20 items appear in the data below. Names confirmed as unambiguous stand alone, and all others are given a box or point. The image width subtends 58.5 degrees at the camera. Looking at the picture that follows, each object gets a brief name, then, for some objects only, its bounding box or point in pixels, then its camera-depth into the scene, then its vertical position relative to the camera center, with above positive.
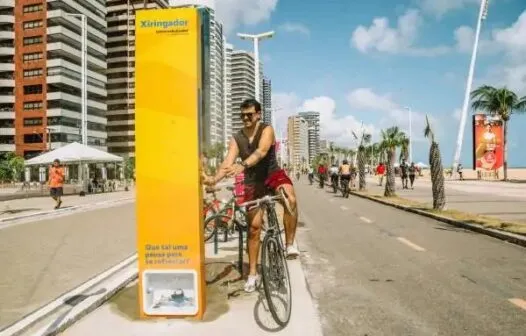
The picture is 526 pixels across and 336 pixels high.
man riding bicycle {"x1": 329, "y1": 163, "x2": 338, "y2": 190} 30.41 -0.80
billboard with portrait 51.50 +2.20
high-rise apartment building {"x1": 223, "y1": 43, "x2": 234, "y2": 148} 141.55 +26.15
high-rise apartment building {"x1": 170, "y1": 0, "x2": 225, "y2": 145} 157.00 +26.82
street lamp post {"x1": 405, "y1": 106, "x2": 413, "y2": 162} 76.42 +5.36
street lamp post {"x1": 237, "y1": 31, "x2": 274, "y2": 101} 20.76 +5.89
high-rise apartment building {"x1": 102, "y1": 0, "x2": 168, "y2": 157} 107.44 +21.21
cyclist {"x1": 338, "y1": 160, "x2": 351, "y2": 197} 24.41 -0.59
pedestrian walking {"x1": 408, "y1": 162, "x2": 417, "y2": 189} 34.69 -0.84
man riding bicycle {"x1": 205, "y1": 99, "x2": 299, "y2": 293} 4.97 -0.06
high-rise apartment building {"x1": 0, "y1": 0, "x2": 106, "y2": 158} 83.12 +16.30
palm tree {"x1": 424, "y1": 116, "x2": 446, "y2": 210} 14.82 -0.37
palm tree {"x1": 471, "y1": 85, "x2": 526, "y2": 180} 48.88 +6.05
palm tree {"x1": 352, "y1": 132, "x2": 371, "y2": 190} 30.12 -0.19
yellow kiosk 4.34 +0.21
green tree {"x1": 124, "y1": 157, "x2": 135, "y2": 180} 83.75 -0.92
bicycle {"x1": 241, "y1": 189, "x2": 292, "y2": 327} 4.23 -1.00
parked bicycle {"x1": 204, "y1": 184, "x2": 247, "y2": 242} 8.22 -1.01
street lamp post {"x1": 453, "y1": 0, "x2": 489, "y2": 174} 43.16 +8.05
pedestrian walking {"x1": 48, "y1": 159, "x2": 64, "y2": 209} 17.73 -0.67
